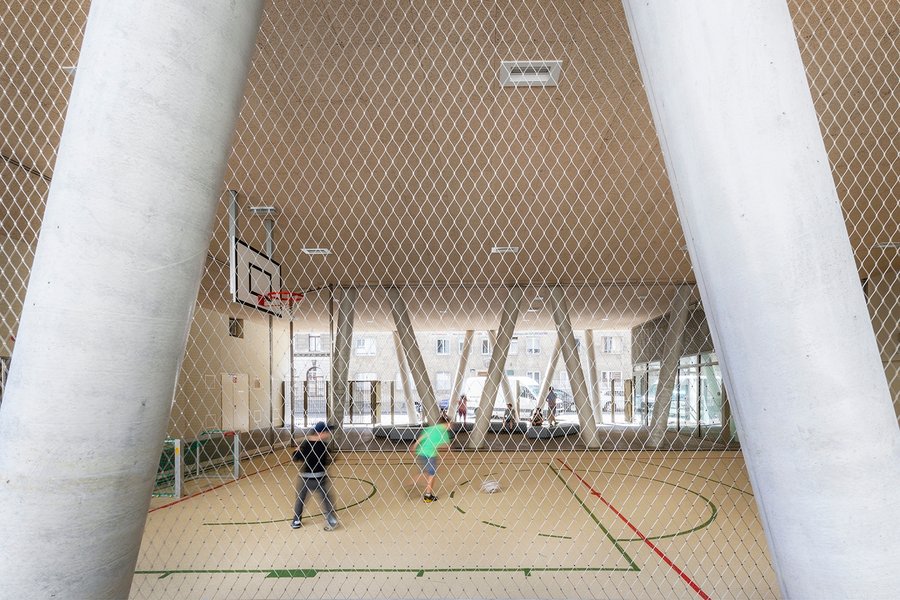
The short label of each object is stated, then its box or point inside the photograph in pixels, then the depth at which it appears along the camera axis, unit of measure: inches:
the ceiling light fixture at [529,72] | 137.7
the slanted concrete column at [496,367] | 448.8
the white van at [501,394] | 907.4
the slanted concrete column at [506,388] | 557.6
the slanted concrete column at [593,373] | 620.8
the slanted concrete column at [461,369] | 555.5
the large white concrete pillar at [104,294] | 44.3
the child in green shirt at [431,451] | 258.2
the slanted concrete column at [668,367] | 452.1
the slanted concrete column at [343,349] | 456.4
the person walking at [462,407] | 589.0
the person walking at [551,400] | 578.4
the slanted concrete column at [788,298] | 43.2
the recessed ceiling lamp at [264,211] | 240.8
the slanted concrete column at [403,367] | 568.4
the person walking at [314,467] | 207.8
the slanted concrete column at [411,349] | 463.9
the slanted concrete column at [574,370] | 442.6
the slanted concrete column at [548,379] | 668.7
